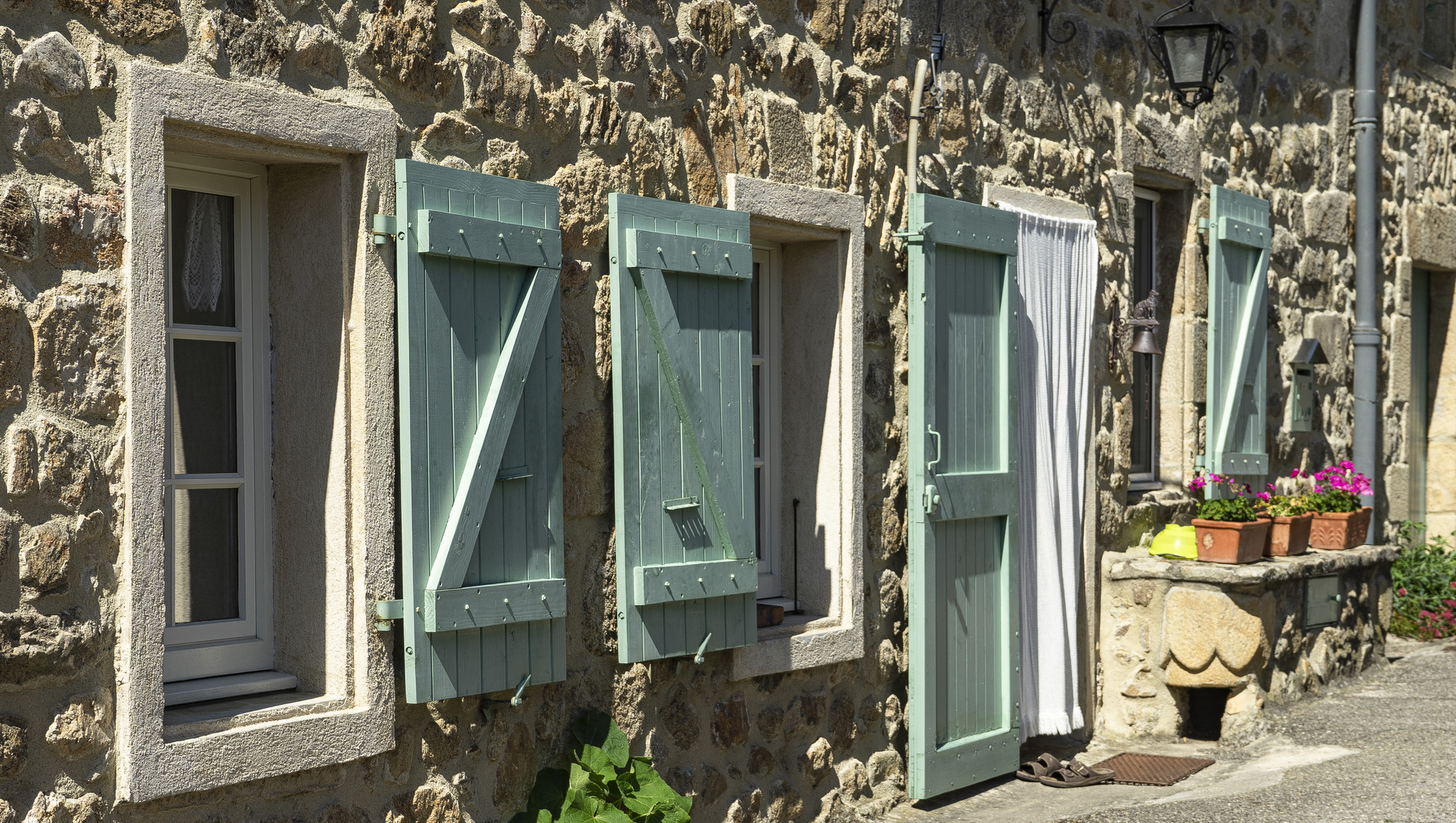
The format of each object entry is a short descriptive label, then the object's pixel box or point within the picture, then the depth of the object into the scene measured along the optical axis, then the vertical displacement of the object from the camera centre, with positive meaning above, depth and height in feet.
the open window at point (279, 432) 11.28 -0.21
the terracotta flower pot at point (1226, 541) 20.81 -2.03
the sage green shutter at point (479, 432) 11.78 -0.23
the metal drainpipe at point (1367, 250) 26.22 +2.77
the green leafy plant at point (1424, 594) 27.99 -3.80
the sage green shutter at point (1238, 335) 22.66 +1.08
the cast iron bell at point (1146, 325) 21.18 +1.14
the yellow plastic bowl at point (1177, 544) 21.24 -2.11
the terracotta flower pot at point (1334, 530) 23.65 -2.15
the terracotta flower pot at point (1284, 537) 22.18 -2.10
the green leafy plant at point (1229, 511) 21.09 -1.61
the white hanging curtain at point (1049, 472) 19.08 -0.94
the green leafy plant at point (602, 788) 12.98 -3.53
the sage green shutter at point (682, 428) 13.64 -0.23
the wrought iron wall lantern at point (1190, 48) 20.45 +5.08
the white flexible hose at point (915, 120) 17.26 +3.40
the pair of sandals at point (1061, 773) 18.51 -4.83
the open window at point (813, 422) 16.38 -0.22
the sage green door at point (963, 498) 17.02 -1.16
